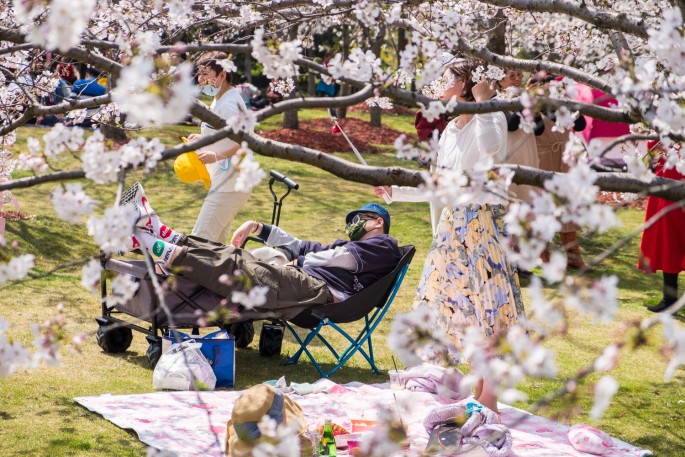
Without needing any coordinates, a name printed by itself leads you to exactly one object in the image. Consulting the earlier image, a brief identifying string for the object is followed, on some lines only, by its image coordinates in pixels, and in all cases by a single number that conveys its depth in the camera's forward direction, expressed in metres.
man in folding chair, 12.14
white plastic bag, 11.74
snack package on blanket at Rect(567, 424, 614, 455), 10.21
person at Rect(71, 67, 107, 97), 34.21
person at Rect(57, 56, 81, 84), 37.10
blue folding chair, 12.34
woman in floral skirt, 10.94
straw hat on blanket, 8.83
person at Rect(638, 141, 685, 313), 16.95
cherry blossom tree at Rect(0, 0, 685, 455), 4.60
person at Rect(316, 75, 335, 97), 57.06
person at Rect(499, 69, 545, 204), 17.45
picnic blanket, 10.20
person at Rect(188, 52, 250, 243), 13.92
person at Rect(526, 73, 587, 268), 19.44
